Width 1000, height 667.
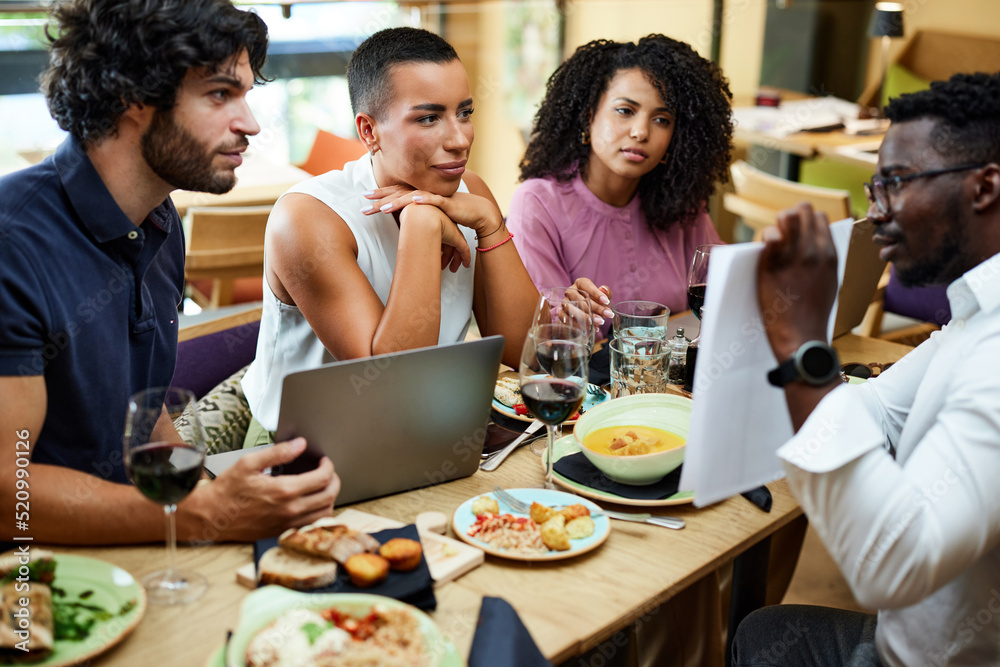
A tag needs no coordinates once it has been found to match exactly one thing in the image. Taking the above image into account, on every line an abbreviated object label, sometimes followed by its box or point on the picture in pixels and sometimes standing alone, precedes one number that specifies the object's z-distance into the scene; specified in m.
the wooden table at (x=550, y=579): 0.96
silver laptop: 1.13
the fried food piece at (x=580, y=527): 1.15
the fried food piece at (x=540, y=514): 1.17
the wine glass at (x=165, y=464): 1.00
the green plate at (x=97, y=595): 0.91
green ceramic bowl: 1.38
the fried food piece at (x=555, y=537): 1.11
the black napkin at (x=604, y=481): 1.26
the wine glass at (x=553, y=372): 1.23
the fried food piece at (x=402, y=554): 1.04
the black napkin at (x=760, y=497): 1.25
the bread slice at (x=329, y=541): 1.05
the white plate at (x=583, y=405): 1.52
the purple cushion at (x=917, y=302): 3.01
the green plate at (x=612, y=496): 1.24
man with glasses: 0.97
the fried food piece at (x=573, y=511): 1.18
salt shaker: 1.68
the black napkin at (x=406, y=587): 1.00
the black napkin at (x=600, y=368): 1.67
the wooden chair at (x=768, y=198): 3.18
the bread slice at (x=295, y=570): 1.01
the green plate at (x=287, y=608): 0.89
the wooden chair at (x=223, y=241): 2.82
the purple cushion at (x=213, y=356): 1.84
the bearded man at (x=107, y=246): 1.11
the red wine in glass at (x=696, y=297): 1.65
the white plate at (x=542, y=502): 1.10
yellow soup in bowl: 1.31
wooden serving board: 1.05
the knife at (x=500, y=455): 1.36
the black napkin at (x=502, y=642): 0.91
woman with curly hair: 2.27
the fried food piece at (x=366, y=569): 1.01
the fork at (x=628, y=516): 1.20
